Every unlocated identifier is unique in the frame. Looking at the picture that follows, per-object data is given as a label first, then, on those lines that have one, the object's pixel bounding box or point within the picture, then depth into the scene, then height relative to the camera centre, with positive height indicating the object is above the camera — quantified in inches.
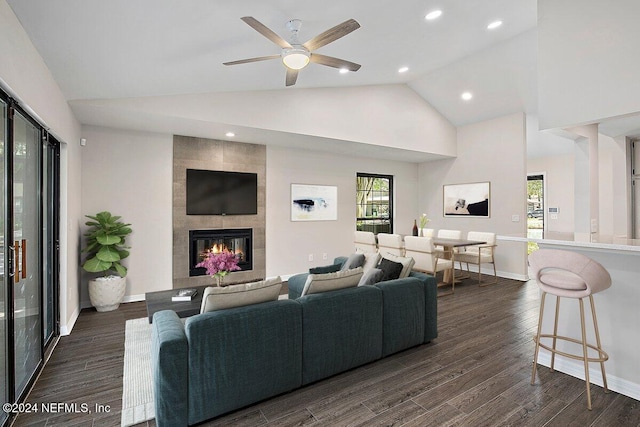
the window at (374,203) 292.5 +10.8
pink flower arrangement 141.3 -21.4
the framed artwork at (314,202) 252.7 +9.9
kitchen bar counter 95.7 -30.6
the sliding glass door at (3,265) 82.2 -12.4
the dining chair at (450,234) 261.9 -16.7
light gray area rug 86.9 -52.4
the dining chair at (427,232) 258.2 -14.7
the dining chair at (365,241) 255.3 -21.3
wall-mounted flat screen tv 211.8 +15.3
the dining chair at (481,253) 239.3 -30.2
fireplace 212.5 -19.8
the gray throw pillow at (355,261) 161.3 -23.6
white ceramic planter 170.2 -40.3
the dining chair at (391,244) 234.1 -21.6
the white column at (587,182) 125.6 +12.1
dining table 216.9 -20.4
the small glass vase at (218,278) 141.9 -27.6
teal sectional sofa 79.4 -37.4
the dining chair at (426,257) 212.1 -28.5
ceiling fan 99.7 +57.8
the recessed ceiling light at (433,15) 133.6 +83.3
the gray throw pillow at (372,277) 127.3 -24.8
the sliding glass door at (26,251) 92.5 -10.9
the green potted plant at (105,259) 167.3 -22.6
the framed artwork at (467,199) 268.7 +12.5
